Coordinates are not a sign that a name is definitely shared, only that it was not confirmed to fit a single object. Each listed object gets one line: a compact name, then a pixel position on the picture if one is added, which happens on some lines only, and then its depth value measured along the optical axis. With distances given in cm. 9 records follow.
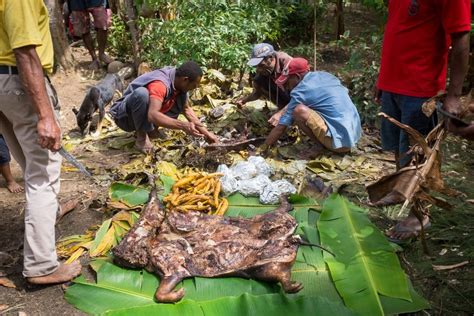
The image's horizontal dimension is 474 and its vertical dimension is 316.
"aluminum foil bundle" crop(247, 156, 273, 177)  470
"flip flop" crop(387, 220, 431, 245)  352
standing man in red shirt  297
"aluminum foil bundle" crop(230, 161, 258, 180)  451
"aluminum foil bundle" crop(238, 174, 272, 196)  427
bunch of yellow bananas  402
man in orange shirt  506
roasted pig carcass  312
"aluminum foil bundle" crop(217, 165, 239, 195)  431
